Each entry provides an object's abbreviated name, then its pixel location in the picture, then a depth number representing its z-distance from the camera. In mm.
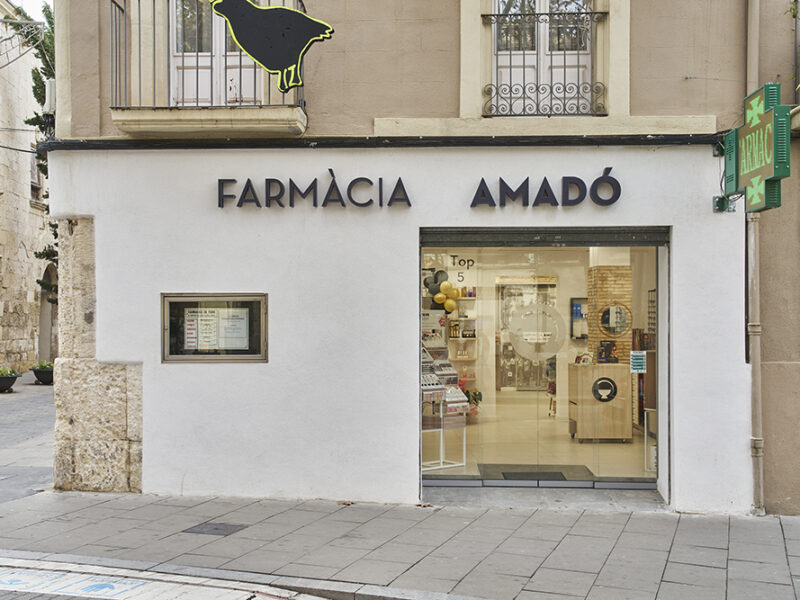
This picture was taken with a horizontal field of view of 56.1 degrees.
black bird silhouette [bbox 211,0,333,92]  7438
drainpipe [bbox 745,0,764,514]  7484
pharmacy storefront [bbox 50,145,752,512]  7656
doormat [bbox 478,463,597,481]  8492
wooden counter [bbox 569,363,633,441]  8672
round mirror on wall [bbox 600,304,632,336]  8633
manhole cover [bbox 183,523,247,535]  6816
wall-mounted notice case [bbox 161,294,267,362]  8117
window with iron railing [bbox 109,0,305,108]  8172
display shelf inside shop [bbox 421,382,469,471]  8664
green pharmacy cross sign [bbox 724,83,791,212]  6496
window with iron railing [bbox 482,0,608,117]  8062
